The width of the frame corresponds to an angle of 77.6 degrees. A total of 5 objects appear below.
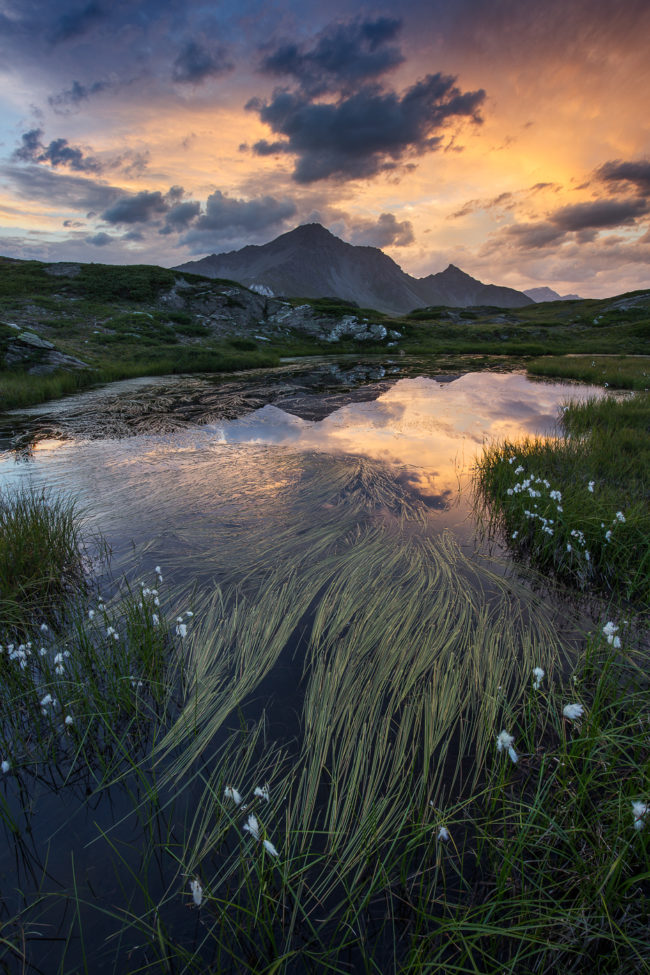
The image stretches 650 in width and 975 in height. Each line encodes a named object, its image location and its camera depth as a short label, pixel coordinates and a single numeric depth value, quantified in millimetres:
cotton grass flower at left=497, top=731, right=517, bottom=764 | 1964
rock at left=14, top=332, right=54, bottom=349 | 18203
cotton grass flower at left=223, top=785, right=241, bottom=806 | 1801
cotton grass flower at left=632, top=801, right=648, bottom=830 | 1646
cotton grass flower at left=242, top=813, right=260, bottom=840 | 1697
